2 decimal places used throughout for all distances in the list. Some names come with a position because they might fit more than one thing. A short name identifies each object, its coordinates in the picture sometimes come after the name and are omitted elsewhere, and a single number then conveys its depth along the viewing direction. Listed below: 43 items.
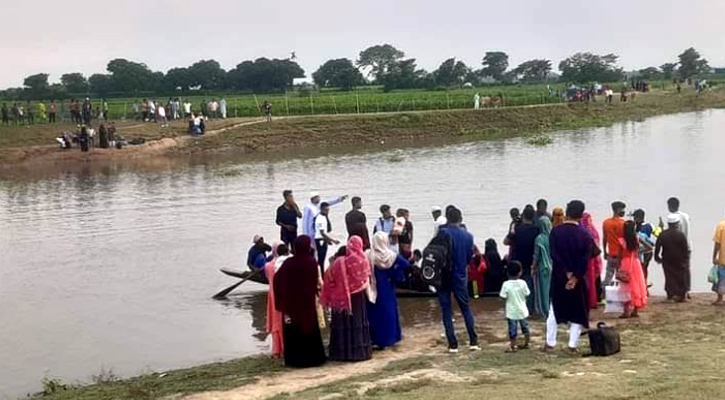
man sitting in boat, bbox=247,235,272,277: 15.95
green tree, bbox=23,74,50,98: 87.57
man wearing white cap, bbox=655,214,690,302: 13.13
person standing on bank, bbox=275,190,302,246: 16.03
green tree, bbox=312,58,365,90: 104.06
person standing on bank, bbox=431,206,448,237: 13.36
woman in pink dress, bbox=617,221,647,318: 12.01
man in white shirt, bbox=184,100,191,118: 53.19
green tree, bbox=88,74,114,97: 93.44
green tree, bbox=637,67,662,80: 115.64
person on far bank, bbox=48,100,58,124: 51.34
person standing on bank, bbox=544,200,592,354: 9.93
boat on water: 14.65
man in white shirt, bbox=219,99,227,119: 54.94
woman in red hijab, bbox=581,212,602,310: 12.03
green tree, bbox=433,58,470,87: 102.44
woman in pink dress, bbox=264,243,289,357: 11.12
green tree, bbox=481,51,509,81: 138.62
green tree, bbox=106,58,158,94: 94.50
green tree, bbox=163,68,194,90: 95.88
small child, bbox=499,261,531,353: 10.63
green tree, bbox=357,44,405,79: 128.62
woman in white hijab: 11.17
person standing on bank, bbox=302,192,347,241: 15.38
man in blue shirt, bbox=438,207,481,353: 10.76
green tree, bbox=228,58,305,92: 99.88
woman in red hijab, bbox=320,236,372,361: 10.84
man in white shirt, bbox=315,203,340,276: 15.34
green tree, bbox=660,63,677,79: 120.38
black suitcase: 9.82
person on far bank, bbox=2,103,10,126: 49.81
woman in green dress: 12.14
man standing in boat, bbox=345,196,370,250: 12.48
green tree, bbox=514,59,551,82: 134.38
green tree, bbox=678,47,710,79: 120.38
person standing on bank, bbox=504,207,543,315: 12.29
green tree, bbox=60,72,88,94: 94.12
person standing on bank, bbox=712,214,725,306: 12.86
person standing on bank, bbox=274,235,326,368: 10.75
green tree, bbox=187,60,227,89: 97.51
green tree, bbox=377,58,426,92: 94.49
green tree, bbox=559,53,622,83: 105.46
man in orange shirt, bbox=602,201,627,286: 12.62
